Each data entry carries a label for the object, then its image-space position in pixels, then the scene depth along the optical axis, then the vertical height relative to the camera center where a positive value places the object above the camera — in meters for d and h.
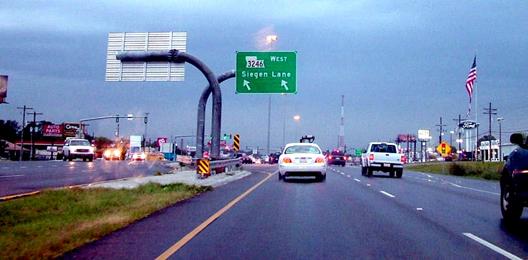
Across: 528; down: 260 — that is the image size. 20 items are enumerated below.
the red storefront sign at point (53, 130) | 122.38 +3.33
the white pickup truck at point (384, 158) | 34.00 -0.09
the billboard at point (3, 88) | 76.44 +7.55
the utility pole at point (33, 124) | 89.54 +3.43
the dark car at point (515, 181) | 10.72 -0.40
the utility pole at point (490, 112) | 97.71 +8.16
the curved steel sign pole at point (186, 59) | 31.81 +5.02
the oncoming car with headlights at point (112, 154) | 74.81 -0.77
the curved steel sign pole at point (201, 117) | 32.88 +1.96
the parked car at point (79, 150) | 55.91 -0.25
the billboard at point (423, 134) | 155.25 +6.39
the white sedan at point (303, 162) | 25.70 -0.33
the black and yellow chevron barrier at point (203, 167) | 25.91 -0.72
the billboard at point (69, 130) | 118.75 +3.46
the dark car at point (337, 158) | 70.94 -0.36
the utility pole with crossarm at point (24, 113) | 93.50 +5.22
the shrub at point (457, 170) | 47.03 -0.89
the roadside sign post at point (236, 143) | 43.78 +0.68
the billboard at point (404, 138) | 175.85 +6.18
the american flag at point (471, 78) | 51.97 +7.37
